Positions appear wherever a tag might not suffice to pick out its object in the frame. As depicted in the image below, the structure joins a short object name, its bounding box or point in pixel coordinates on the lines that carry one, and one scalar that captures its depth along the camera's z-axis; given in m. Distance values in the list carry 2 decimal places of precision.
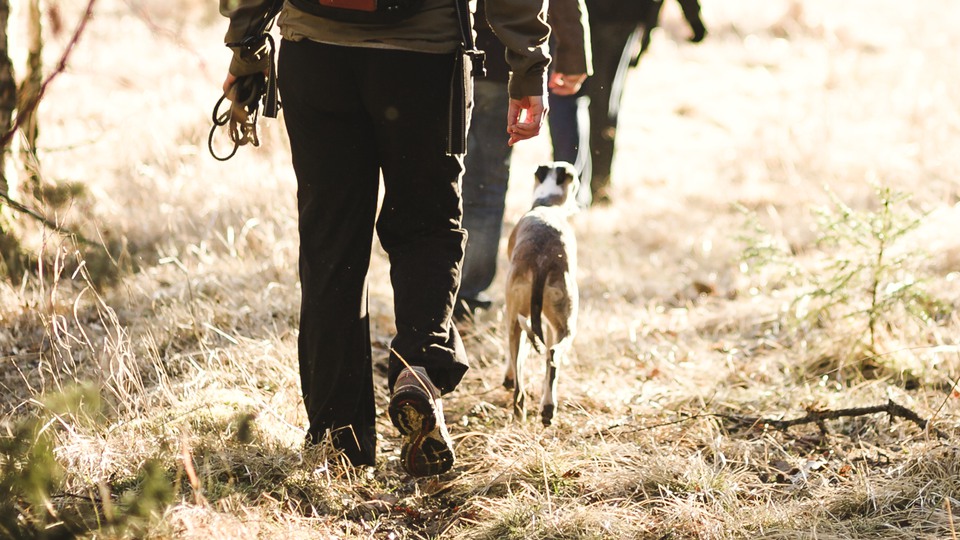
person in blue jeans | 8.10
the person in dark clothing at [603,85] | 11.55
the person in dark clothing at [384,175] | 5.46
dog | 6.77
